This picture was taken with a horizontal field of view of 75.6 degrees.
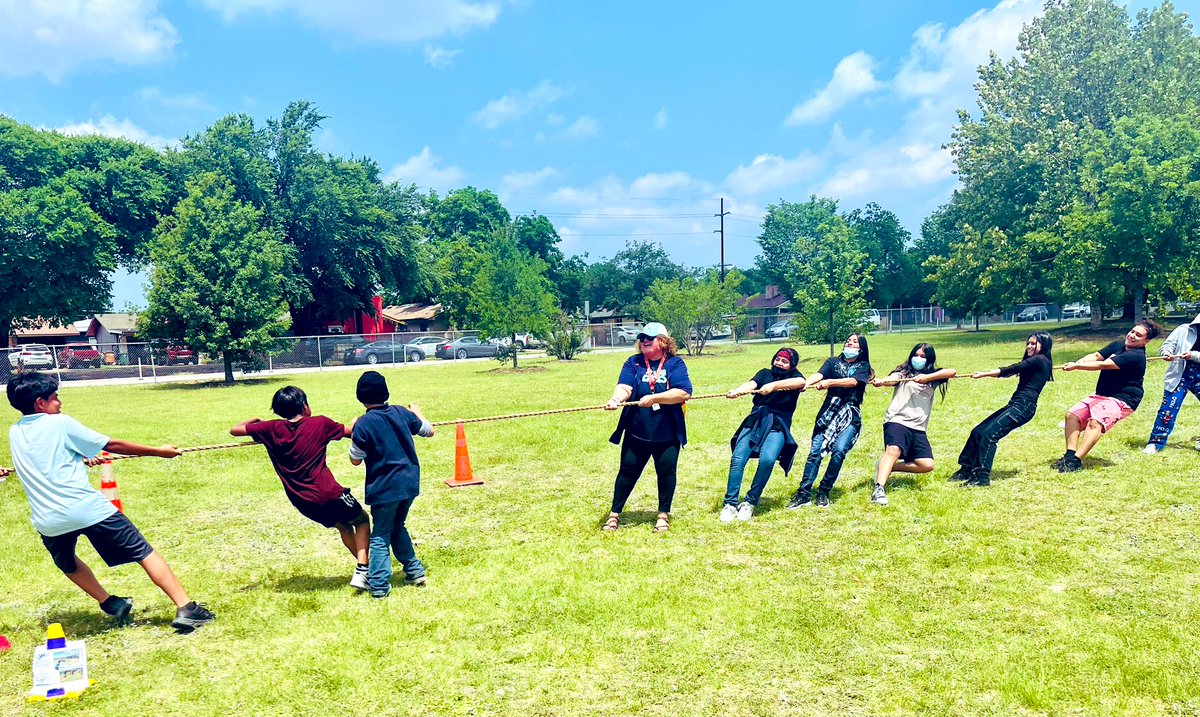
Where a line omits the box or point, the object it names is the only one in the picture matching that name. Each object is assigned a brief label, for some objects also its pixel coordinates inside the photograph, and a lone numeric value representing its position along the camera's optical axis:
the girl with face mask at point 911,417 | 7.76
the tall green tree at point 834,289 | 30.41
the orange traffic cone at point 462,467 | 9.62
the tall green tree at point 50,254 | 37.31
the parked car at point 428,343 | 43.22
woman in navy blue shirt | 6.85
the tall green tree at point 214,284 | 28.78
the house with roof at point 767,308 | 58.81
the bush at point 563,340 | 37.78
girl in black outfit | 8.20
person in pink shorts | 8.70
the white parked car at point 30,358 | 32.75
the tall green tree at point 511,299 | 33.94
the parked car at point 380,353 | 39.53
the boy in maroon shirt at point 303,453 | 5.58
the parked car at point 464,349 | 43.31
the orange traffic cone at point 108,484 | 7.41
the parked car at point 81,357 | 35.12
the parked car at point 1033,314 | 67.19
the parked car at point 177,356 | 33.81
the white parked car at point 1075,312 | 69.06
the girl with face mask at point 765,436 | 7.38
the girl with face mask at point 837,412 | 7.60
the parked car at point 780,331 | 58.73
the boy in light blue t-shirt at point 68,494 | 4.89
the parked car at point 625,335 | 54.03
